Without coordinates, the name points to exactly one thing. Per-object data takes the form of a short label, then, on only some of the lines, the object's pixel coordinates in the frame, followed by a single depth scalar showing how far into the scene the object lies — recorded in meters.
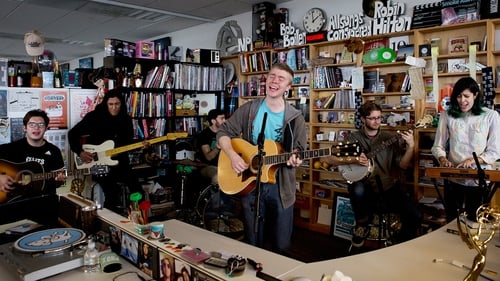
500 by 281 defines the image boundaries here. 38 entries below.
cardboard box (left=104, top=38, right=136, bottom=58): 4.38
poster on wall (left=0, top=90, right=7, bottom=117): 3.45
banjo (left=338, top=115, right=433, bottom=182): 3.17
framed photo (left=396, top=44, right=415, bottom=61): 3.73
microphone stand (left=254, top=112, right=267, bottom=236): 1.95
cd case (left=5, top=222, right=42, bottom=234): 1.59
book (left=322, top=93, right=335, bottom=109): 4.32
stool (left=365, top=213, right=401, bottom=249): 3.13
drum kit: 3.88
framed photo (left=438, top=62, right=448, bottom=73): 3.58
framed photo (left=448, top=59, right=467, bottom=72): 3.45
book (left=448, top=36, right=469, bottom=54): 3.46
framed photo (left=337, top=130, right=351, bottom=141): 4.22
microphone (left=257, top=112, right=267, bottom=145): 1.97
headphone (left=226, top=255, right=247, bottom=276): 1.00
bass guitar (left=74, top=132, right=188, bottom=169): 3.75
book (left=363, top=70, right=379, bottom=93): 4.02
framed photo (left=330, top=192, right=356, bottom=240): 3.88
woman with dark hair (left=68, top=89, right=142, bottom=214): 3.74
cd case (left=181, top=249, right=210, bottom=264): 1.06
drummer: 4.09
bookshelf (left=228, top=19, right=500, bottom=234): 3.46
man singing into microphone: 2.21
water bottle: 1.25
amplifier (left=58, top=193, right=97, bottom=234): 1.50
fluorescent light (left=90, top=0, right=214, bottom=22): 4.93
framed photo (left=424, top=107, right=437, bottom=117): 3.60
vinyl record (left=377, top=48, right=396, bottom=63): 3.83
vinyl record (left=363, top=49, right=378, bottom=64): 3.95
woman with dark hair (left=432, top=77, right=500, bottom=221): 2.64
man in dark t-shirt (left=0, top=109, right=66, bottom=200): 2.84
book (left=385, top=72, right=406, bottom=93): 3.83
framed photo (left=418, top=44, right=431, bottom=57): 3.61
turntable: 1.17
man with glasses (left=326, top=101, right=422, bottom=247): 3.15
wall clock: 4.46
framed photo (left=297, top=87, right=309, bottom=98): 4.60
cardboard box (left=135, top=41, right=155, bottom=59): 4.60
